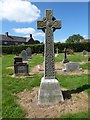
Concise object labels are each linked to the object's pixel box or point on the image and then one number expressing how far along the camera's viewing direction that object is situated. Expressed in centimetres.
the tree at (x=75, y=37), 5251
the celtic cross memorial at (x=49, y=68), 311
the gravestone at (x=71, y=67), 638
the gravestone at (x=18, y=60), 663
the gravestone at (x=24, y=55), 1058
